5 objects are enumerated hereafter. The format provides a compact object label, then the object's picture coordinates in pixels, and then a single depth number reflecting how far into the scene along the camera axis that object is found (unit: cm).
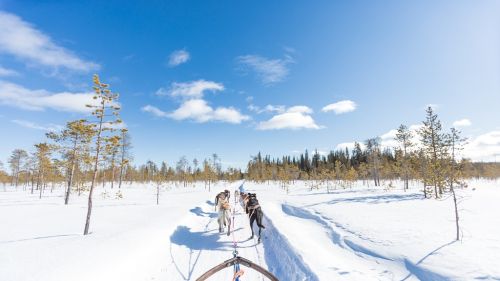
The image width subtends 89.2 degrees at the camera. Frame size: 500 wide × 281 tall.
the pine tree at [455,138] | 2371
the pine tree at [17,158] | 7238
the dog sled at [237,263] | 257
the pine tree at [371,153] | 6494
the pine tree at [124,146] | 5718
